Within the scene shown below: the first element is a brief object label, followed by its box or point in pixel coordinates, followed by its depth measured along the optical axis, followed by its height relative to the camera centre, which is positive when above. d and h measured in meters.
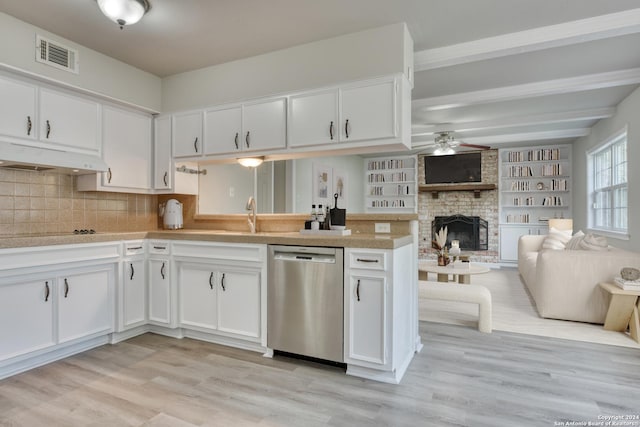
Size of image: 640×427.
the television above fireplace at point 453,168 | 8.31 +1.02
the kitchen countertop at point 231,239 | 2.49 -0.20
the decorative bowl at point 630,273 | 3.39 -0.58
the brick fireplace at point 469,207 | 8.26 +0.12
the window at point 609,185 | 5.21 +0.42
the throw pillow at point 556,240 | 5.31 -0.42
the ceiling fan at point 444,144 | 5.98 +1.13
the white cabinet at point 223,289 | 2.94 -0.64
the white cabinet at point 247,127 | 3.22 +0.79
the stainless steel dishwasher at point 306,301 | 2.61 -0.66
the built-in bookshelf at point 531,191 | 7.75 +0.47
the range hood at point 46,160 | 2.65 +0.42
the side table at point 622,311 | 3.32 -0.93
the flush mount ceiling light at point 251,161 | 3.48 +0.50
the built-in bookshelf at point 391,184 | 8.98 +0.72
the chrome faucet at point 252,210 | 3.51 +0.03
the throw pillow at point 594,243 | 4.03 -0.35
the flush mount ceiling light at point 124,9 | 2.36 +1.34
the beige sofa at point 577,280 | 3.72 -0.72
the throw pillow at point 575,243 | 4.34 -0.38
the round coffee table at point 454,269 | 4.43 -0.71
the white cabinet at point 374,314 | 2.44 -0.70
